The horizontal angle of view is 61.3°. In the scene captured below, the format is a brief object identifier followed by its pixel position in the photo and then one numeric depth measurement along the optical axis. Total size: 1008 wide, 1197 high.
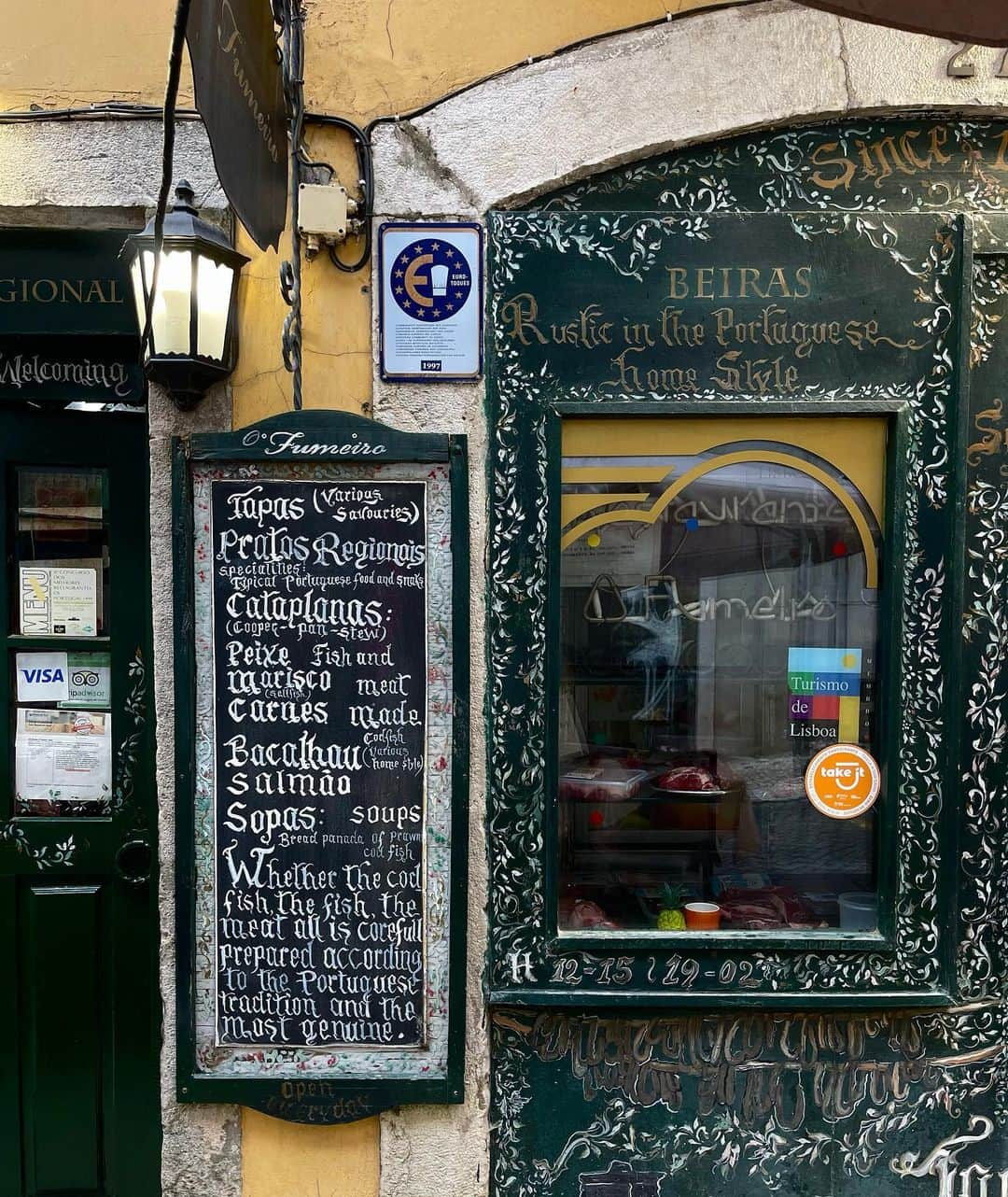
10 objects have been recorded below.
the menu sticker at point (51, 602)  3.20
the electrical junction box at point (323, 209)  2.83
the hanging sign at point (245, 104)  1.96
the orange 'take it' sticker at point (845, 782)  3.03
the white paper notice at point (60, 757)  3.20
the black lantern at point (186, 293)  2.63
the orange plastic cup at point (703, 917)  3.05
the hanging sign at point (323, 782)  2.88
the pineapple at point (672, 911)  3.05
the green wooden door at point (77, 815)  3.15
